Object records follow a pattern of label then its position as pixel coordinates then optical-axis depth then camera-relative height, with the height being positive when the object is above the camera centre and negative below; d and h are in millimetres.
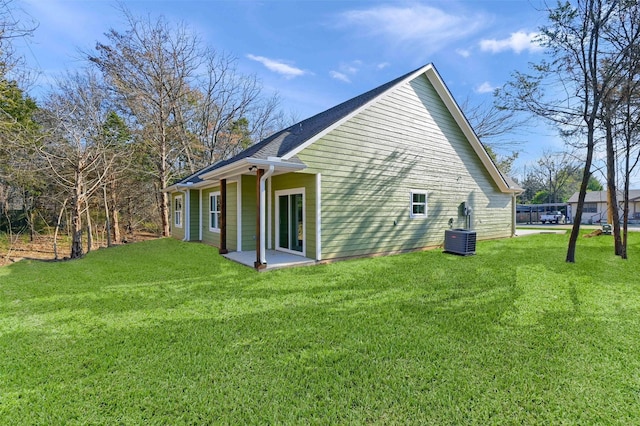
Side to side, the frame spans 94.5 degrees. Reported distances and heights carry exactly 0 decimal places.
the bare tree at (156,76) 14547 +6894
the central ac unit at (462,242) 8688 -1049
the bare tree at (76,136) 9734 +2548
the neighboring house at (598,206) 30375 -18
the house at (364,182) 7707 +793
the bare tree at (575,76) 7258 +3453
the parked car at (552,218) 29550 -1196
